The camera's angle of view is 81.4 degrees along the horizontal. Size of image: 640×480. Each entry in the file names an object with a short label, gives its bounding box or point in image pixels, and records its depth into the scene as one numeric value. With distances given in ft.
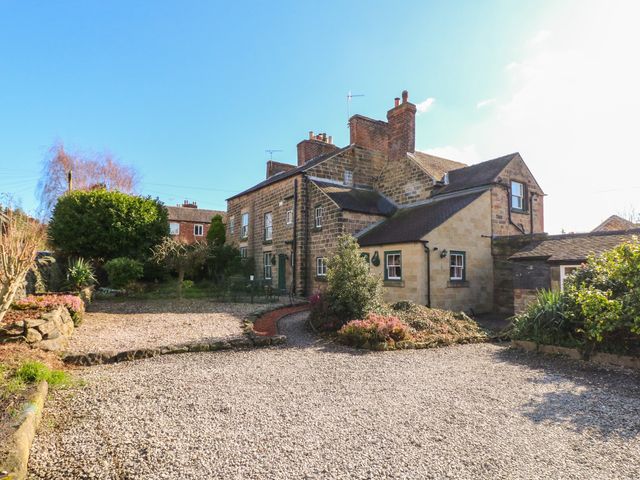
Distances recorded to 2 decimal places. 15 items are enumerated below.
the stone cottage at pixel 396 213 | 50.55
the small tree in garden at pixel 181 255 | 53.36
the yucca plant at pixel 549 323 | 27.68
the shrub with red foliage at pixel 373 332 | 29.43
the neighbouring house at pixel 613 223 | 84.12
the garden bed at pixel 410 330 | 29.48
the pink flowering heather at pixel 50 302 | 29.40
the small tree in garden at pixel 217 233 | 97.30
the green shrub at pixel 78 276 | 46.97
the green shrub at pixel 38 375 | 17.39
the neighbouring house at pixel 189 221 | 142.31
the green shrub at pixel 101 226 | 61.00
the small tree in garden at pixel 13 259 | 21.54
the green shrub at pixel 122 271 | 53.98
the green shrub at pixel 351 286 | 34.65
